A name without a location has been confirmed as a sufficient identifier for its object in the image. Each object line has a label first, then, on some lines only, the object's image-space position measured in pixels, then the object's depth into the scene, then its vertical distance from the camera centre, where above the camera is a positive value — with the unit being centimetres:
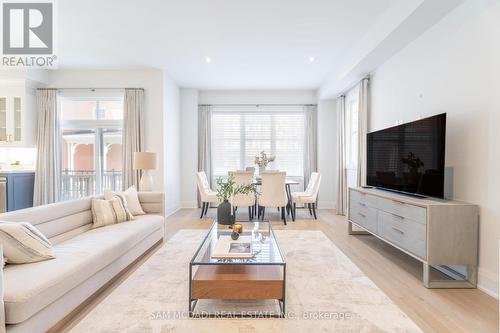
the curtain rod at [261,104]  685 +145
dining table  532 -52
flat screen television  269 +7
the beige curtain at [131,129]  539 +65
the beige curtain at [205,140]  676 +55
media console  244 -66
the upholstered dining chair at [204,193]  547 -62
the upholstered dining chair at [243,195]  516 -60
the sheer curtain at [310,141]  677 +53
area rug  187 -111
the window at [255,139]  696 +59
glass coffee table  196 -86
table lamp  446 -5
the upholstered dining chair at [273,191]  499 -52
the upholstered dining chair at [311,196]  541 -66
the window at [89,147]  569 +31
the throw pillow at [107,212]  321 -60
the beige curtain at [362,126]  479 +65
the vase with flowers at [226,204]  307 -47
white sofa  156 -75
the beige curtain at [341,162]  593 +2
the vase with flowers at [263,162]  602 +1
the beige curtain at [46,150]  543 +23
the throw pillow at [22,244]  188 -58
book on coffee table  218 -74
